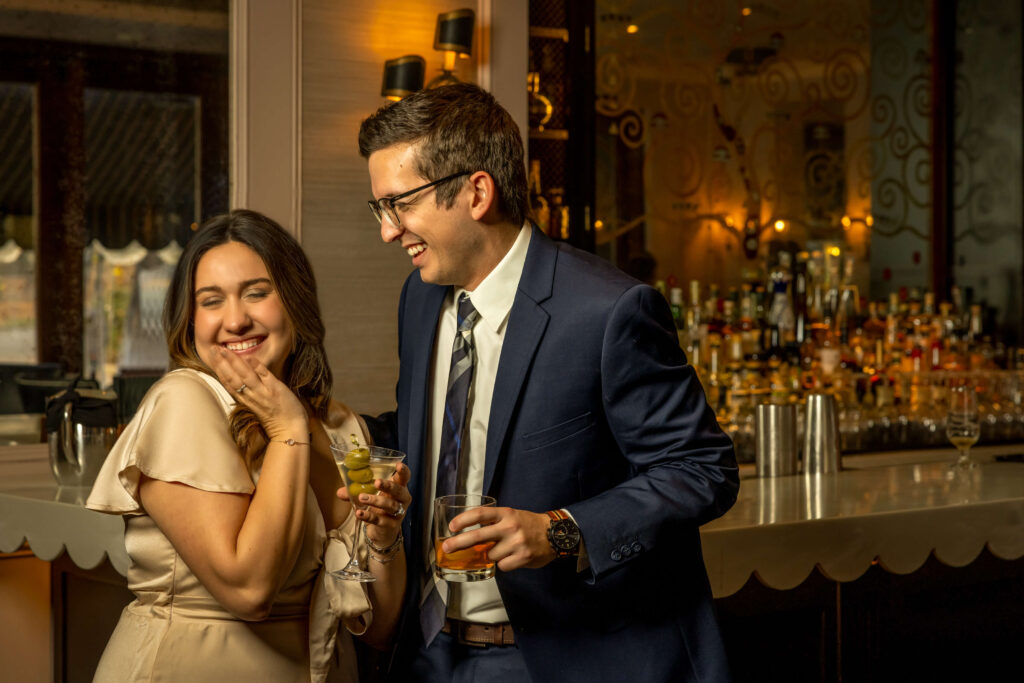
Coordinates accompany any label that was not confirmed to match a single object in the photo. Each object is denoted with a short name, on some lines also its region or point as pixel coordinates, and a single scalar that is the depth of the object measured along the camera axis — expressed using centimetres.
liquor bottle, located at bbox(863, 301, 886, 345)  487
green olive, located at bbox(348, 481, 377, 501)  163
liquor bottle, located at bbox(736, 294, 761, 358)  452
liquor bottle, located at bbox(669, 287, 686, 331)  444
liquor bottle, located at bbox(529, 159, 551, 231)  443
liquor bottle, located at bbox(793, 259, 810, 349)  471
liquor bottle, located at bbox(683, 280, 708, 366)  438
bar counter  263
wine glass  357
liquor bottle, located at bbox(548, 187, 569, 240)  450
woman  170
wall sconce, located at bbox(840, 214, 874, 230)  514
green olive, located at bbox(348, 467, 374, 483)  164
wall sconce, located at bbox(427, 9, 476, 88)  399
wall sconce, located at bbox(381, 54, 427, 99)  397
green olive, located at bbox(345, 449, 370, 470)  163
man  171
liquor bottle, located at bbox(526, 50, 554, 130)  445
